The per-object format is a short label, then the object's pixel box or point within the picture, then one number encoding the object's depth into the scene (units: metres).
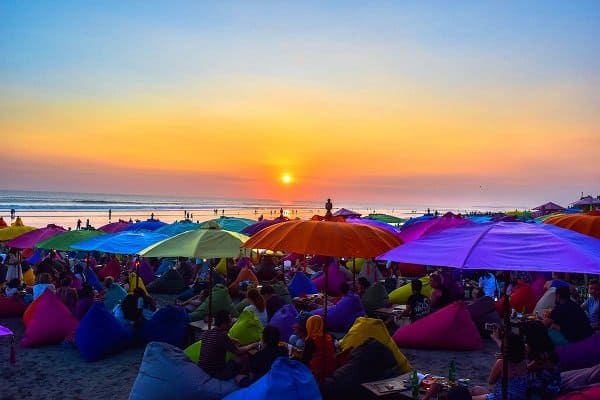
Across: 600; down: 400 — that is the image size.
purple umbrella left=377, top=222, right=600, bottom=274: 3.64
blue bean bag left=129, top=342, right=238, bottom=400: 5.61
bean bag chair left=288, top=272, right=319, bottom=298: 12.99
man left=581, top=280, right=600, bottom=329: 8.23
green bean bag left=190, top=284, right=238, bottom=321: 10.27
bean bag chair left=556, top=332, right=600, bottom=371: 6.56
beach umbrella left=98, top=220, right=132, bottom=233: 17.36
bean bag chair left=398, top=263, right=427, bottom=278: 17.83
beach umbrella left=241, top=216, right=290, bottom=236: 12.45
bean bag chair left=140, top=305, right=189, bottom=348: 8.99
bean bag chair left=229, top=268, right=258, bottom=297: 13.95
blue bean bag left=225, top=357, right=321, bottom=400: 4.99
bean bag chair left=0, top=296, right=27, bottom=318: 11.62
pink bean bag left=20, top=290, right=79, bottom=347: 9.34
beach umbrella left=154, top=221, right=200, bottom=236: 14.48
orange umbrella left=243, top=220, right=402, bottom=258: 5.18
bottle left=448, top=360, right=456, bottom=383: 5.59
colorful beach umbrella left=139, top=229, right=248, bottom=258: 6.77
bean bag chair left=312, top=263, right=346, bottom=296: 14.18
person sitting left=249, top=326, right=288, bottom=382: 5.96
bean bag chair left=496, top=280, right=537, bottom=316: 10.73
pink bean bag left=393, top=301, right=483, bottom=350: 9.11
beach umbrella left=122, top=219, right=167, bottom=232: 17.23
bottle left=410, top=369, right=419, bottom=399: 5.30
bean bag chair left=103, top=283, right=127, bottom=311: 11.29
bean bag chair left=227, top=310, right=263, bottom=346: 8.19
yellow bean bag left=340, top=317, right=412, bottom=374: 6.99
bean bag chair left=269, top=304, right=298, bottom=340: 8.78
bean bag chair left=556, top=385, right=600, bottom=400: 4.77
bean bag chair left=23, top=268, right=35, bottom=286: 14.68
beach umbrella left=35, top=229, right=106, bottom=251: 10.30
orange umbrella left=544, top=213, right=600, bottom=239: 6.75
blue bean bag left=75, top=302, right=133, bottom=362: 8.59
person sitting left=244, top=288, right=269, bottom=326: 9.05
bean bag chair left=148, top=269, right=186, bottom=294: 15.21
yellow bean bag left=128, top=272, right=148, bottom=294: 12.00
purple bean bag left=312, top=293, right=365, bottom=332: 10.24
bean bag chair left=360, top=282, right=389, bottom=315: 11.10
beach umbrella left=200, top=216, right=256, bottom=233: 15.38
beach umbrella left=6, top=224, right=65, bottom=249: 11.77
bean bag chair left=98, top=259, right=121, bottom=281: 16.05
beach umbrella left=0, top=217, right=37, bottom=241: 12.99
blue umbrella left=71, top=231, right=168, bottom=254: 8.84
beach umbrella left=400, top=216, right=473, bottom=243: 8.55
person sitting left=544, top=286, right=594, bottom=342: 7.27
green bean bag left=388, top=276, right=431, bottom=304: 12.26
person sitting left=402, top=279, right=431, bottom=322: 9.73
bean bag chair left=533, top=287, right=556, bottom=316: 9.35
